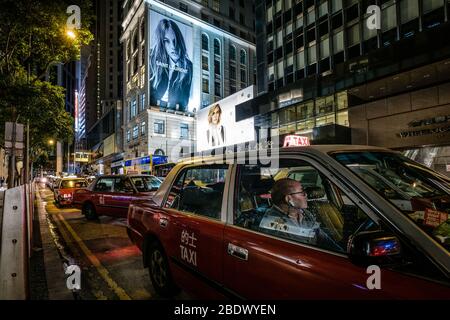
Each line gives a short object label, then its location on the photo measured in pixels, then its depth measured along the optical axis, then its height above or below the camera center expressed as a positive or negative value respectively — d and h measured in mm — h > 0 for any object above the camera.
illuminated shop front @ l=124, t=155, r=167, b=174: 44656 +1826
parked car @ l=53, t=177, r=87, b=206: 14117 -646
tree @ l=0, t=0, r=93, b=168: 11094 +5849
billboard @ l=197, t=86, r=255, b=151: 33250 +6064
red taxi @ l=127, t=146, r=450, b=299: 1580 -456
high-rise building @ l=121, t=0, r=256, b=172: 46688 +18220
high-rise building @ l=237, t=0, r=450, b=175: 15906 +6259
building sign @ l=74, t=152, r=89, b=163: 81125 +5553
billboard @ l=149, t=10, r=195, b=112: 46281 +17990
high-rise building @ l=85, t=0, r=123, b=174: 90300 +38164
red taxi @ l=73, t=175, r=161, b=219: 8977 -601
